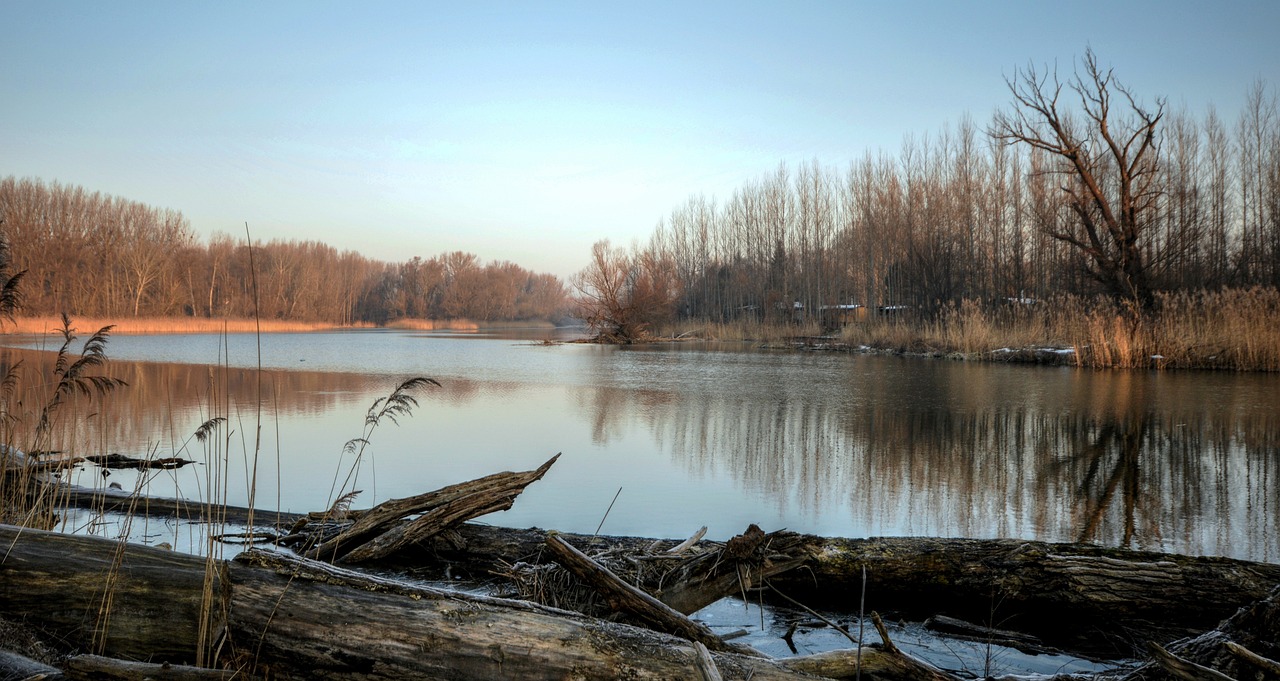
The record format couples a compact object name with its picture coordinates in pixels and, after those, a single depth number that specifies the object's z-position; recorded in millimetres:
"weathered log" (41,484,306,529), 4422
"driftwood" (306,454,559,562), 3613
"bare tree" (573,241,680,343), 33531
